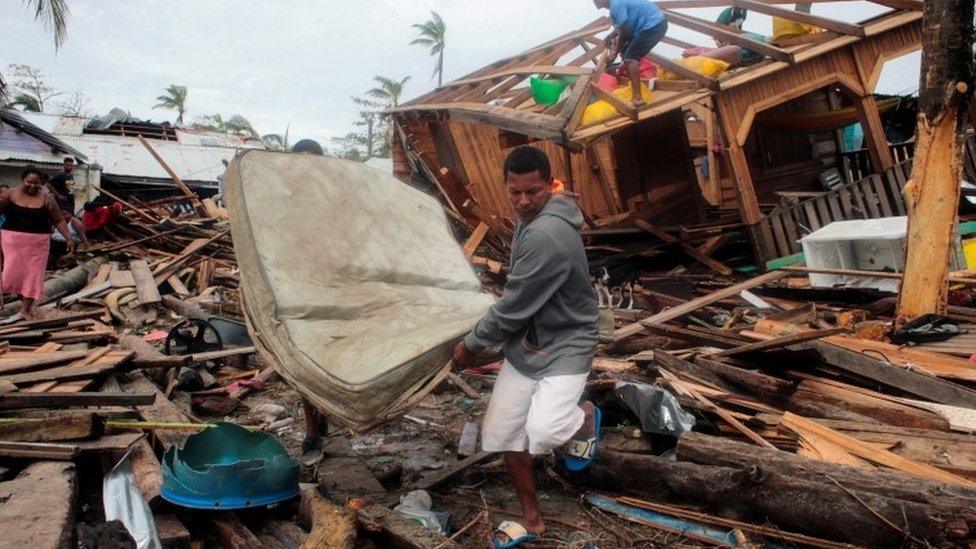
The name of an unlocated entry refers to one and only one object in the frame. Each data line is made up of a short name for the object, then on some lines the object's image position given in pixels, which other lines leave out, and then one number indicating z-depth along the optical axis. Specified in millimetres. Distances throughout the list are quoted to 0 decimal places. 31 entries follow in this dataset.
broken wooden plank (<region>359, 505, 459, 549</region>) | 2711
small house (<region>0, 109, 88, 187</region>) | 17578
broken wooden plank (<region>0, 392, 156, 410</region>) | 4023
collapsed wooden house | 8086
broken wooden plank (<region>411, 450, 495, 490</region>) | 3738
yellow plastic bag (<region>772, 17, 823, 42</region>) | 9117
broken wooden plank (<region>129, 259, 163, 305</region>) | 8906
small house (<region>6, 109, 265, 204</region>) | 21750
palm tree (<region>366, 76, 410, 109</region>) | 45500
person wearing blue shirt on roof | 7758
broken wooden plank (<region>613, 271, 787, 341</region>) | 5969
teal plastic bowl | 2846
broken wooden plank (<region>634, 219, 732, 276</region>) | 8852
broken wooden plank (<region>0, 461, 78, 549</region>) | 2504
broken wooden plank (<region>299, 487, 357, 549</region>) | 2617
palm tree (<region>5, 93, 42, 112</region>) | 33000
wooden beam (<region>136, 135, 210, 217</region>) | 15816
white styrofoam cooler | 6500
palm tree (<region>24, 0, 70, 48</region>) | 12836
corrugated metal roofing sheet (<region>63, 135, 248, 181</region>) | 21953
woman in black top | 7352
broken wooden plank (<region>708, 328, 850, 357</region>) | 4055
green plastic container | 8328
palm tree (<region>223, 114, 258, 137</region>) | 34438
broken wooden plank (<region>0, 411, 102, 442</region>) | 3531
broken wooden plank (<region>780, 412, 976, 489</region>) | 2963
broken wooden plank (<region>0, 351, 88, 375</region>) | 4730
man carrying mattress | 2984
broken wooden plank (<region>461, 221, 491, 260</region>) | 9742
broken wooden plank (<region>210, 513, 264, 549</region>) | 2746
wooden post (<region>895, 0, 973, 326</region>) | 4699
